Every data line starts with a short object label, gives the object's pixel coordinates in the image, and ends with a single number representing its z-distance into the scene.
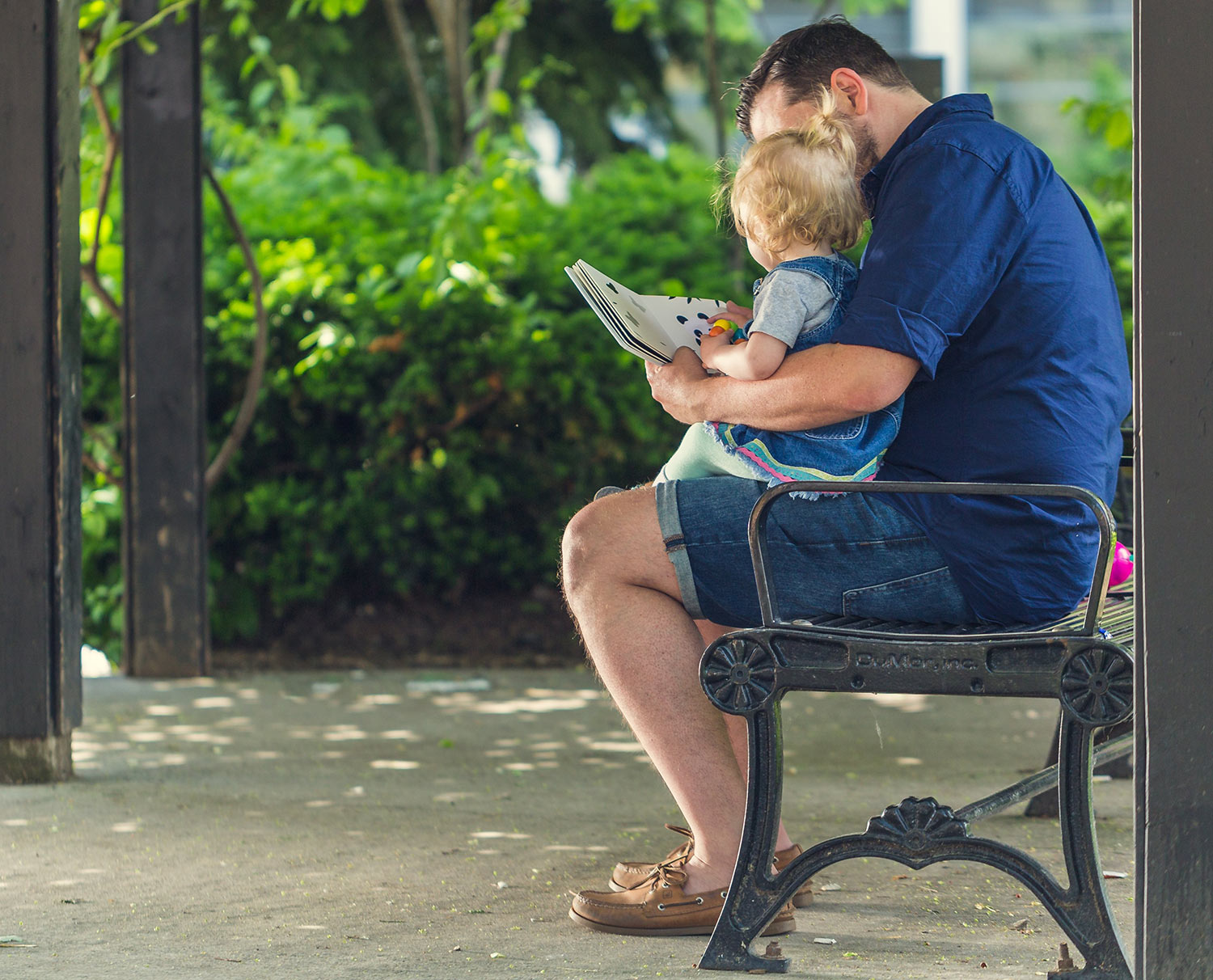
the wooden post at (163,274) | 11.59
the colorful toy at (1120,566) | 6.36
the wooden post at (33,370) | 7.98
